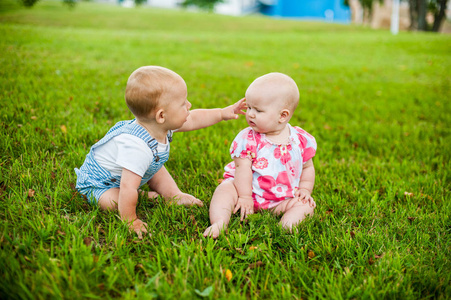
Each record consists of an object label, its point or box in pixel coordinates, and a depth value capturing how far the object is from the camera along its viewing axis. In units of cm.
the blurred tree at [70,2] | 1591
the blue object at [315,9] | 5994
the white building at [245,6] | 6388
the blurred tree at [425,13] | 3020
